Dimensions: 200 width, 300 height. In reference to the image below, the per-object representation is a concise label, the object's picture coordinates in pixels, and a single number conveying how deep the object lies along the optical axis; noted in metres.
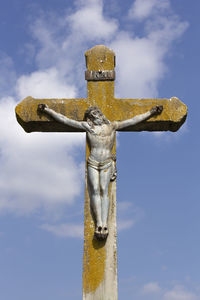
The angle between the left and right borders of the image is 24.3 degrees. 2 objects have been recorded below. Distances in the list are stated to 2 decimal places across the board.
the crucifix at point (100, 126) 7.09
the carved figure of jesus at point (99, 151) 7.23
